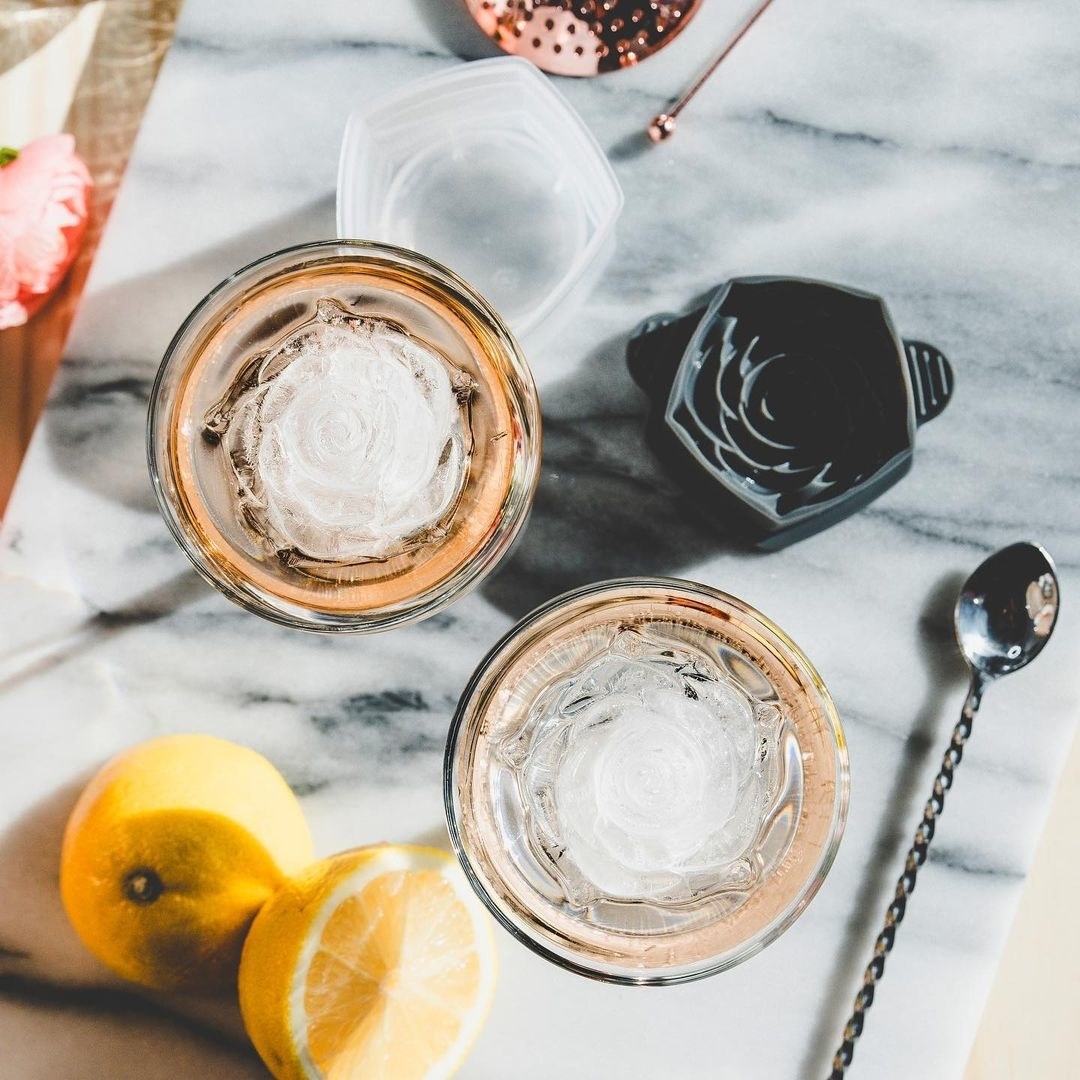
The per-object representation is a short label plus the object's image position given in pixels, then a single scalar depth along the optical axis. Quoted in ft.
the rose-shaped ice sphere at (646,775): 1.86
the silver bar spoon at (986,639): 2.19
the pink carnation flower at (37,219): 2.32
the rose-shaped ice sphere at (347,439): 1.81
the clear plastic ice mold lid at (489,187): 2.28
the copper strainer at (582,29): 2.24
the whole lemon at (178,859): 2.00
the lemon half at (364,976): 1.94
